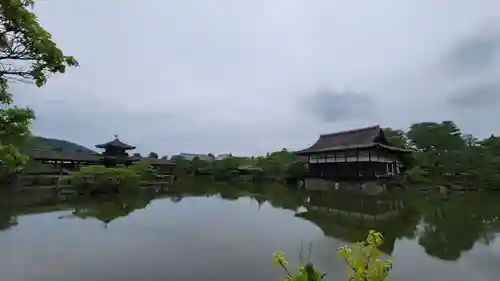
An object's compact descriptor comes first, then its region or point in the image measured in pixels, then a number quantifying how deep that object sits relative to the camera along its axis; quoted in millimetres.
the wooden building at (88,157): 26075
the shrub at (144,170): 25141
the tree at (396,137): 29311
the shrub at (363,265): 1957
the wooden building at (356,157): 23281
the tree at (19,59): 3191
